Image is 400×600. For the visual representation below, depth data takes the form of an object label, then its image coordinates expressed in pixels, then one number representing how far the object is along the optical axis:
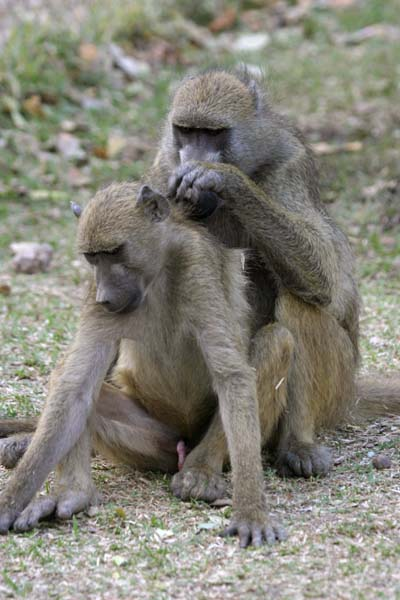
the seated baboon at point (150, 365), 8.19
